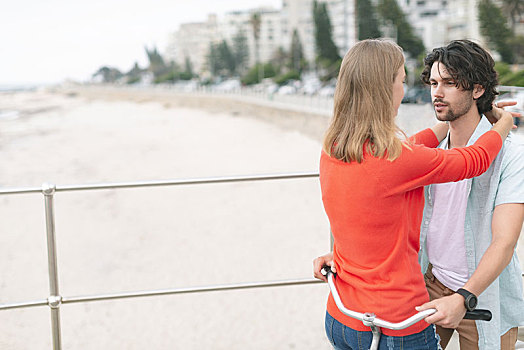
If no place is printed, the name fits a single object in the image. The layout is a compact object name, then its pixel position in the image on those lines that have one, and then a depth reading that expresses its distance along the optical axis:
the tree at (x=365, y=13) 41.86
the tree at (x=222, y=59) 84.12
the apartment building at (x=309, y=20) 73.44
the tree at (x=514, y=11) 35.22
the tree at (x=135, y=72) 130.55
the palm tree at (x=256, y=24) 80.88
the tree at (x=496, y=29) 33.62
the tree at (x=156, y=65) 119.44
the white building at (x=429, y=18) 50.31
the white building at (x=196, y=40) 127.50
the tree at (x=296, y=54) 68.19
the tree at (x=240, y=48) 84.12
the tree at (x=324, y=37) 50.94
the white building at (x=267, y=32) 111.56
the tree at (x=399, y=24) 42.28
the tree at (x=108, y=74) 136.12
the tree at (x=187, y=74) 98.69
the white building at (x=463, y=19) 37.78
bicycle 1.23
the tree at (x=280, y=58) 81.29
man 1.33
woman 1.23
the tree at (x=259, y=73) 67.88
